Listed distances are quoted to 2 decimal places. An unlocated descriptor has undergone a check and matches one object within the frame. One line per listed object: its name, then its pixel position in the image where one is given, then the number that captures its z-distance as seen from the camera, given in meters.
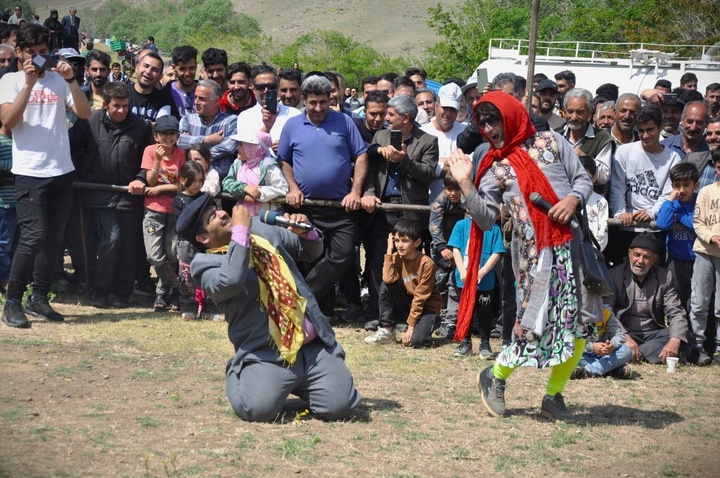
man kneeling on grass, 6.41
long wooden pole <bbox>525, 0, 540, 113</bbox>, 9.67
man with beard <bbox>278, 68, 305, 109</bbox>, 10.16
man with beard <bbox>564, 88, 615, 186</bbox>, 9.09
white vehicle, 26.64
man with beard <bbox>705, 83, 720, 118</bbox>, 11.58
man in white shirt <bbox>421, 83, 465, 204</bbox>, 10.10
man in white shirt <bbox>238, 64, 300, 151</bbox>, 9.86
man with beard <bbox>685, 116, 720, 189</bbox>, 9.10
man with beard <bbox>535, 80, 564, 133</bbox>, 10.34
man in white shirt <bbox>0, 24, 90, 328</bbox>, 8.87
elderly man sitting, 8.76
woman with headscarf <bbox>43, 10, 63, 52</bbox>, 32.59
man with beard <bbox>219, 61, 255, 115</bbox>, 10.52
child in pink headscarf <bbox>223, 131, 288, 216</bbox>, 9.53
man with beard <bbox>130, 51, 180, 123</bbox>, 10.66
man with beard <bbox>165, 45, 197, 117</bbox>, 10.92
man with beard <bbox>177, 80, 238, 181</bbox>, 9.90
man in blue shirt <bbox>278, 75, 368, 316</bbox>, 9.41
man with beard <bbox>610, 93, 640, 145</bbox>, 9.77
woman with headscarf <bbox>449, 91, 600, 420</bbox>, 6.56
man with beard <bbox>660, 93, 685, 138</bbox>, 10.80
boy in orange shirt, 9.08
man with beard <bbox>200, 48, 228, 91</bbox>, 11.27
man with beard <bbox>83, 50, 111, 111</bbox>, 11.32
